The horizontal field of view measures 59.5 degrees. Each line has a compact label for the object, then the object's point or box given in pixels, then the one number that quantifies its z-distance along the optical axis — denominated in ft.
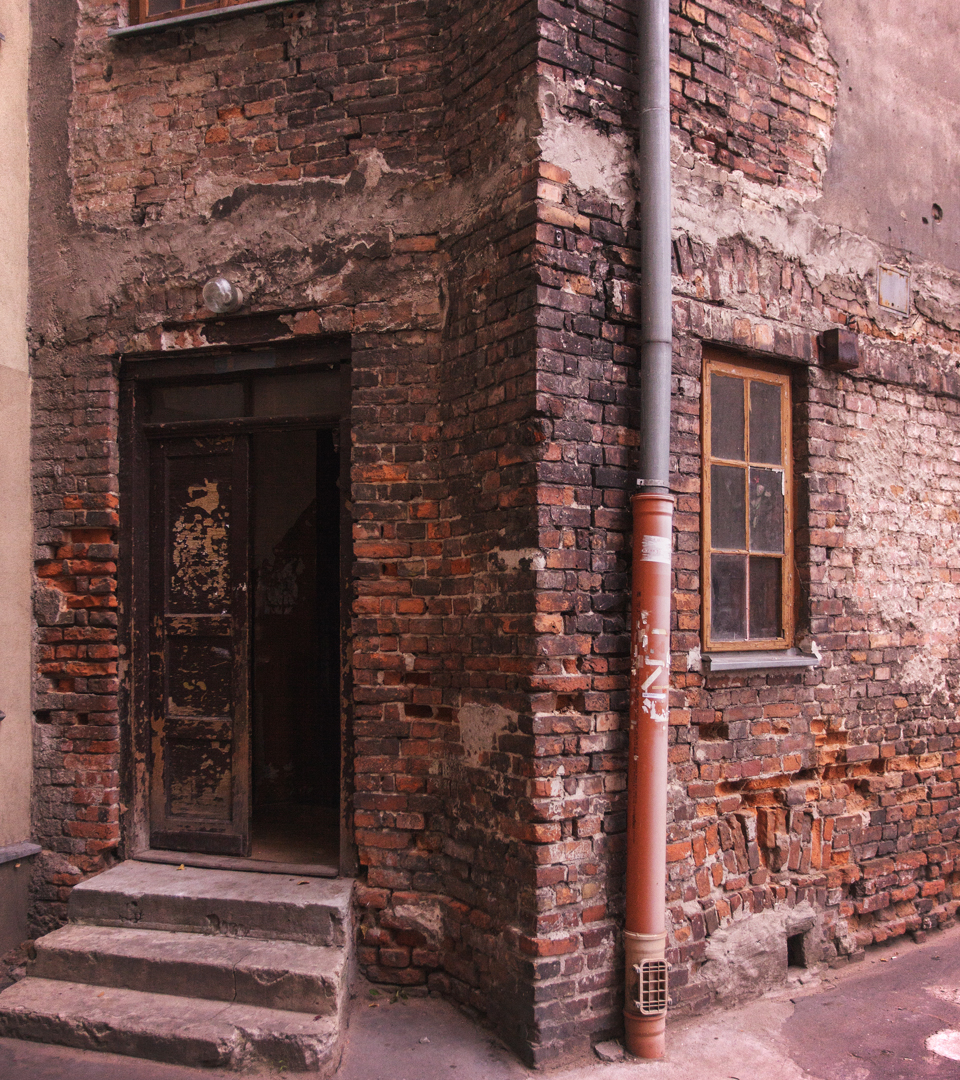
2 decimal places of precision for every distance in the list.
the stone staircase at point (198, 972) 10.53
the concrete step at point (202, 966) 11.03
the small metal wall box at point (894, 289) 14.34
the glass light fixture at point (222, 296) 12.95
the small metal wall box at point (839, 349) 13.28
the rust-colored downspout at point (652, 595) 10.57
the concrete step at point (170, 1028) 10.38
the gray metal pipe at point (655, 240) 11.02
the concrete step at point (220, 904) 11.88
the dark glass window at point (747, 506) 12.62
